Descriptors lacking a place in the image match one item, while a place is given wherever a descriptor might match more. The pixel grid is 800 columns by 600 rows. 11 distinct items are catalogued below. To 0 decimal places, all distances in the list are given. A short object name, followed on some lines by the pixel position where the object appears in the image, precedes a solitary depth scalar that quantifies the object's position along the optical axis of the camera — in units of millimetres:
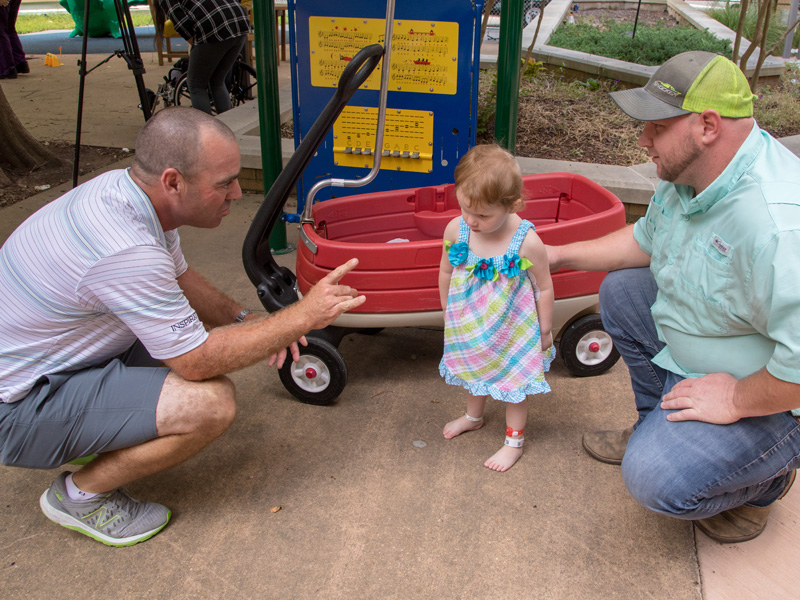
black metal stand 3492
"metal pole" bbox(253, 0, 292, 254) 3137
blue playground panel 2959
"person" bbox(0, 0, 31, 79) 7695
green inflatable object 11398
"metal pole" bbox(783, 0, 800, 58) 8016
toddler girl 1920
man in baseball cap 1494
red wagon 2264
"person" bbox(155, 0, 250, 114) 4629
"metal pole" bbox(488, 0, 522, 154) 2979
